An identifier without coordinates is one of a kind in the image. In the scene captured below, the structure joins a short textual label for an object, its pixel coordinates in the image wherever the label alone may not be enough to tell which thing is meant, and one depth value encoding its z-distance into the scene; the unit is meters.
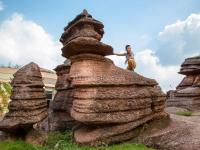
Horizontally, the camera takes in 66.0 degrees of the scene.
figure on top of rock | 8.39
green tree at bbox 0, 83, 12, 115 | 16.61
